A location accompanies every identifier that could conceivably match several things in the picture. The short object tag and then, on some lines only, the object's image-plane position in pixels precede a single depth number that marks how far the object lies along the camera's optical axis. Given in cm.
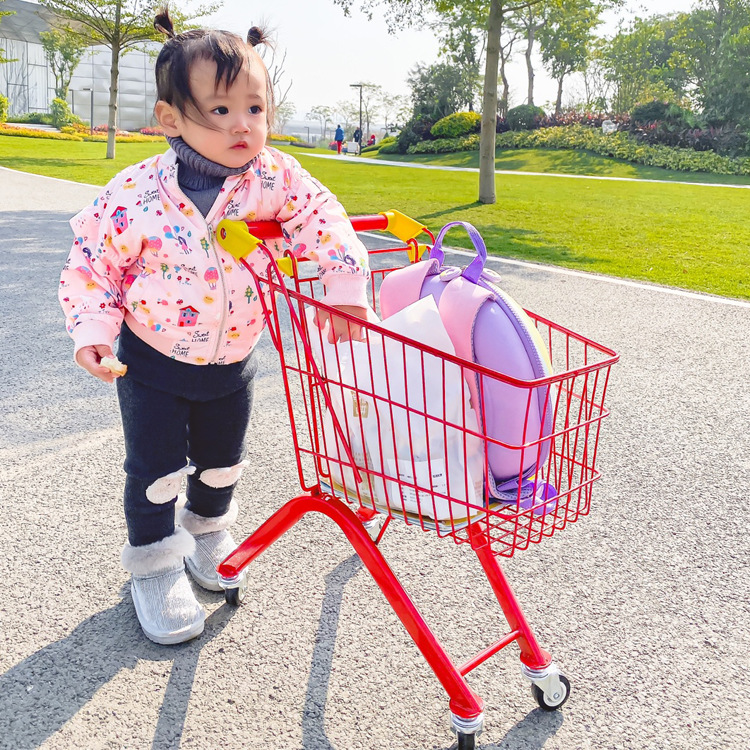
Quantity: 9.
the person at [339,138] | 3312
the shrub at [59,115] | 3700
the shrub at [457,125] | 2741
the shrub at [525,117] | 2847
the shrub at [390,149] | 2906
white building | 4359
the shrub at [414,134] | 2867
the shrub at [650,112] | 2536
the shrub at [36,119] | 3756
